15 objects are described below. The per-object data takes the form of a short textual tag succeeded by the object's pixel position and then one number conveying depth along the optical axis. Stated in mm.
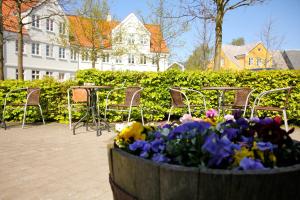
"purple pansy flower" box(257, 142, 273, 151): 1263
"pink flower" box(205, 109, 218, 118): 2121
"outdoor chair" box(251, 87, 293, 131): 5229
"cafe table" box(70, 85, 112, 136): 6363
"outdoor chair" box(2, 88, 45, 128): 6946
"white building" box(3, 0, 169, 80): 25516
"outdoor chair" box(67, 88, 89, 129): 7063
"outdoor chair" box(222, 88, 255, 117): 6445
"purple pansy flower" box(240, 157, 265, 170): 1128
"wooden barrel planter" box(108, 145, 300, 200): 1043
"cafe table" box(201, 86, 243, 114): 6008
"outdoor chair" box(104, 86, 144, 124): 6396
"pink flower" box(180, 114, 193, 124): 1879
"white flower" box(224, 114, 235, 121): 1970
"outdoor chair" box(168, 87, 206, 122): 6461
